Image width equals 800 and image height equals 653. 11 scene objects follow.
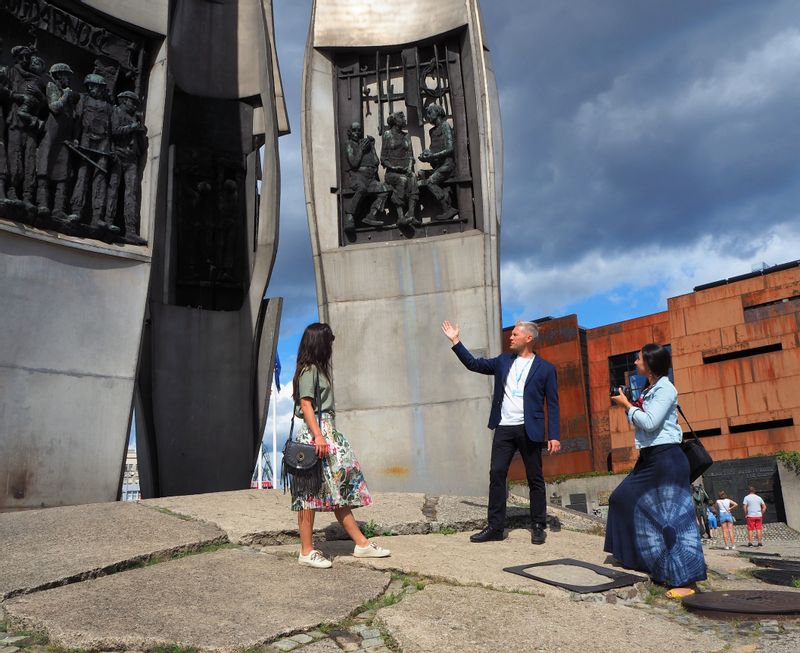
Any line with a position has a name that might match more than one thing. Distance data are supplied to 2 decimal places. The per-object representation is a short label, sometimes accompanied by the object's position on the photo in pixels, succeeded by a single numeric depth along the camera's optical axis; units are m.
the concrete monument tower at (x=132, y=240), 8.07
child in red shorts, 16.83
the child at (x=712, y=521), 21.20
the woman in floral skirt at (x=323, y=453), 4.62
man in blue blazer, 5.62
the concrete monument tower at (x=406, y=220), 9.56
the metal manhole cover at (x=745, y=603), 3.80
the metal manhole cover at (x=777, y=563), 5.77
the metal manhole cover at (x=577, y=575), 4.27
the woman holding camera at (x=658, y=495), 4.46
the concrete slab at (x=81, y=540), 4.32
